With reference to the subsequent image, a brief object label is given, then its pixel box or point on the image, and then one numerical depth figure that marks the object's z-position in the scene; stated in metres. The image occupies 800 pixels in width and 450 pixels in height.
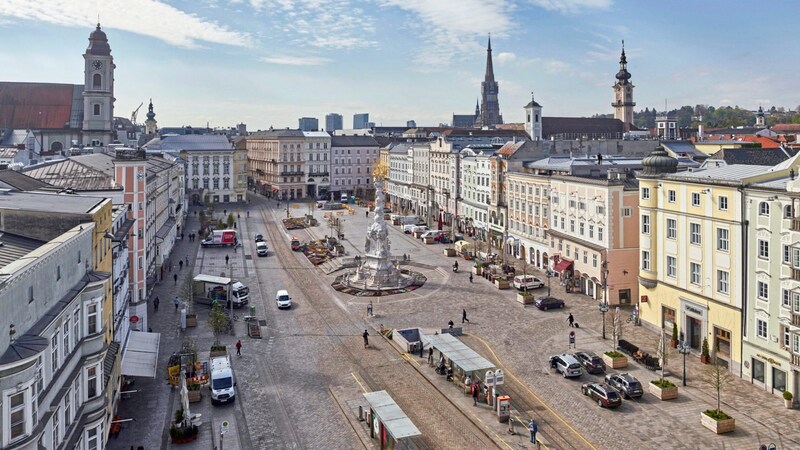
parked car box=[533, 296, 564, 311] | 55.31
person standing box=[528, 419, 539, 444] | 31.05
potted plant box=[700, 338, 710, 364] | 42.12
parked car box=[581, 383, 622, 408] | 35.03
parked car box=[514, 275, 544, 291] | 61.75
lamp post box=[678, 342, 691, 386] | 38.74
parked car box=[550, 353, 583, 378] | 39.50
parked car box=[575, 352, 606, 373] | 40.28
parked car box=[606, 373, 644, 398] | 36.41
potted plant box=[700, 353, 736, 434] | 31.78
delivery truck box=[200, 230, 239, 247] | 87.94
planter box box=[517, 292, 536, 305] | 57.06
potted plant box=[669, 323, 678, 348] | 45.69
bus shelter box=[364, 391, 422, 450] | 28.77
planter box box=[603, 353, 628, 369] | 41.53
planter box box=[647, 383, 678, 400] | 36.25
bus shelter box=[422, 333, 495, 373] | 37.19
